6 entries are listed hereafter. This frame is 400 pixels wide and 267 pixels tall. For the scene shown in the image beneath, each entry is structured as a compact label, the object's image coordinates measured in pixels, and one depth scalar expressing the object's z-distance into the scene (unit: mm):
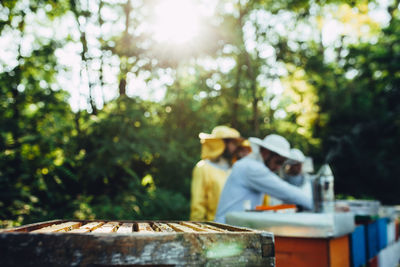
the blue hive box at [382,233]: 3652
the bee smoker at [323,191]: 3203
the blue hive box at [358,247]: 2473
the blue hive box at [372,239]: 3066
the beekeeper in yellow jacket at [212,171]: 4270
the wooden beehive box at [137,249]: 982
